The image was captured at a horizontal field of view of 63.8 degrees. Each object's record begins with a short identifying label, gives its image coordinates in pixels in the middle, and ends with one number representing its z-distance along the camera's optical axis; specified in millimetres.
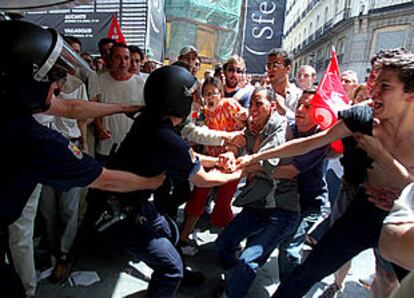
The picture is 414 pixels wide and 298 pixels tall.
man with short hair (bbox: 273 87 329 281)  2582
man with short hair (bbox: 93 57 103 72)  5951
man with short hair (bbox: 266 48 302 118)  4082
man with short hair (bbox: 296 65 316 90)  4746
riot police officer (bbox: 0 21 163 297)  1346
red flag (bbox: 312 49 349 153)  2531
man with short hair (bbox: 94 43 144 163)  3574
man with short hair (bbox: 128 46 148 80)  3990
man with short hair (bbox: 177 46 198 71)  4750
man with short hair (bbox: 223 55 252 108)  4398
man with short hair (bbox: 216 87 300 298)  2355
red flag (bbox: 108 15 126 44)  5305
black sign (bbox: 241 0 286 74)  9414
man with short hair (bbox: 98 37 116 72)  4260
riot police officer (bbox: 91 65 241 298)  1953
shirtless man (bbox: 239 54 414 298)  1883
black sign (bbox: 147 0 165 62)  7262
